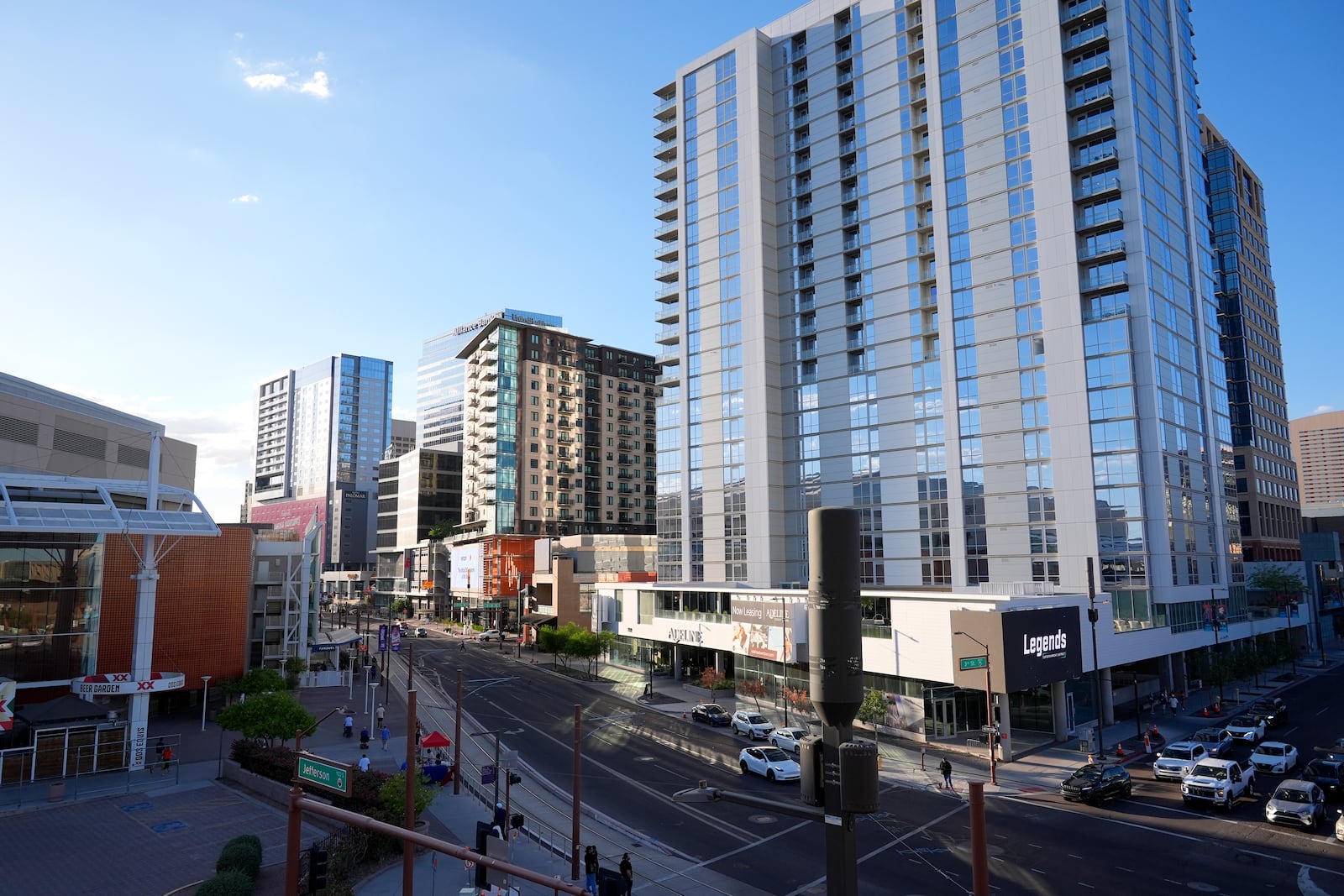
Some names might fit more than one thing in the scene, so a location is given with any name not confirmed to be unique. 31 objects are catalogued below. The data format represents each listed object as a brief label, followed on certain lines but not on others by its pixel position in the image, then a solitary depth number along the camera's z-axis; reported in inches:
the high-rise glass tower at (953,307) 2463.1
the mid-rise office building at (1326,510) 6028.5
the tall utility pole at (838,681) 255.6
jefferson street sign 613.9
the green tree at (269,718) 1424.7
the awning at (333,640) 2910.9
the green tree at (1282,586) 3346.5
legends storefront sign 1664.6
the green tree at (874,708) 1859.0
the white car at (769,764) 1424.7
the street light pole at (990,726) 1450.2
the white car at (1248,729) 1747.0
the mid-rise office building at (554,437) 5187.0
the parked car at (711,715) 2026.3
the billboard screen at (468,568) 4586.6
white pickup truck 1258.7
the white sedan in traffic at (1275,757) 1502.2
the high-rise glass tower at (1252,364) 4200.3
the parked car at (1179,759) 1434.5
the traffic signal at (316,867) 497.8
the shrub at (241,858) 879.1
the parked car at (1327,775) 1318.9
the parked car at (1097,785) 1307.8
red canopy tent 1411.2
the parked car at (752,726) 1814.8
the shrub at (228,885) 796.6
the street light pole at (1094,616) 1624.0
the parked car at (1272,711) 1986.2
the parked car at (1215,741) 1545.3
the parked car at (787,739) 1636.3
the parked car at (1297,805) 1160.2
